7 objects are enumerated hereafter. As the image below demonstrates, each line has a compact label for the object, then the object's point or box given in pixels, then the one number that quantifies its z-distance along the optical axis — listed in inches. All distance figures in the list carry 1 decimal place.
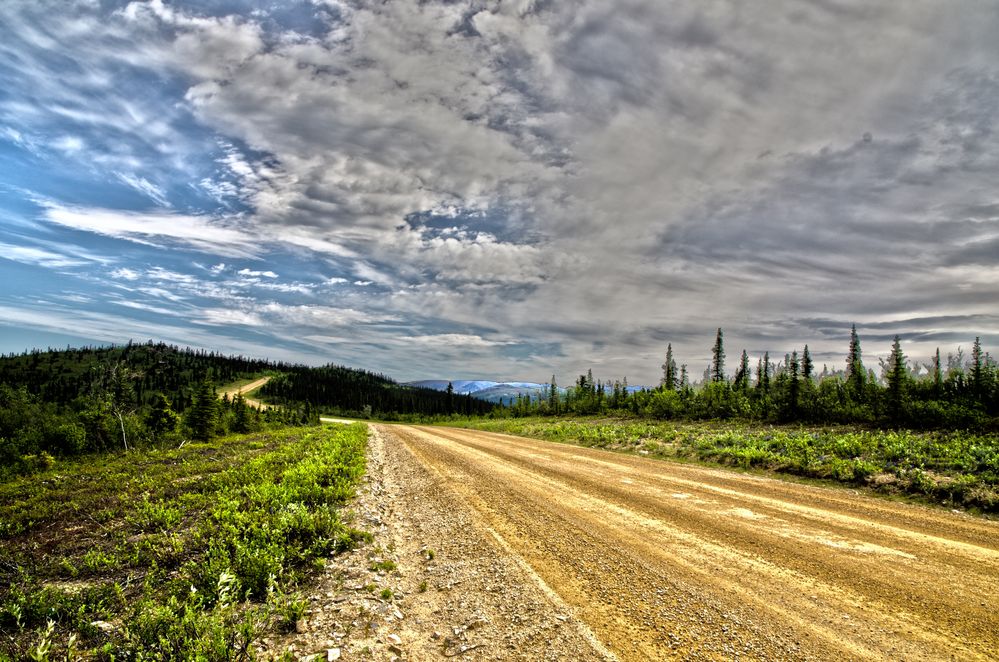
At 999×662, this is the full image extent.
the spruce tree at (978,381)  948.0
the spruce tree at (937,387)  1061.0
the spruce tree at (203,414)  1775.7
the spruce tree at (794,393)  1177.5
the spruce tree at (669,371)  3514.0
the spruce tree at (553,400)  2906.7
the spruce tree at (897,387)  955.3
